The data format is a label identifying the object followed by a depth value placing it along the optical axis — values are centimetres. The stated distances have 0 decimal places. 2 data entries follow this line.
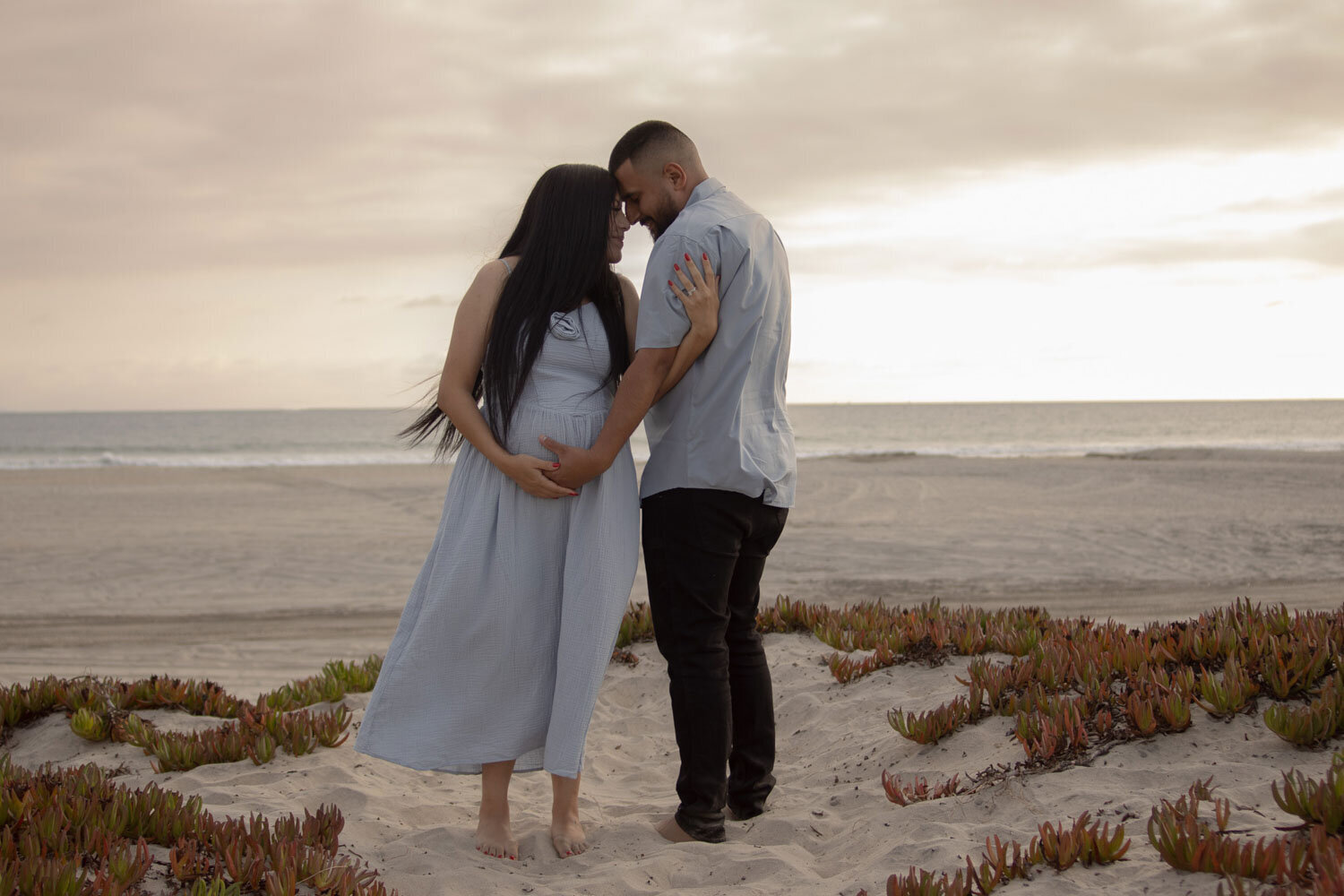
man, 343
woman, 357
